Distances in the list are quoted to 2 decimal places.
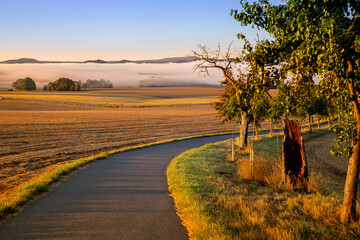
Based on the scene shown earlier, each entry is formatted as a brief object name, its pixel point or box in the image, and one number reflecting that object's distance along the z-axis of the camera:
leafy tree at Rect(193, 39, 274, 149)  7.89
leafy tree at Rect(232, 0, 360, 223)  5.95
